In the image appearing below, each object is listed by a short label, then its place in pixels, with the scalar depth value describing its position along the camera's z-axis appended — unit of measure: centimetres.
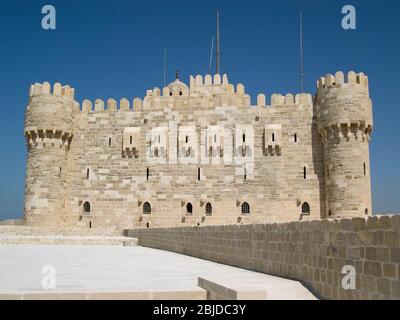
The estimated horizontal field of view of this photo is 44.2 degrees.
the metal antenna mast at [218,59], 3122
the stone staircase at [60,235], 2073
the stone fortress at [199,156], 2420
